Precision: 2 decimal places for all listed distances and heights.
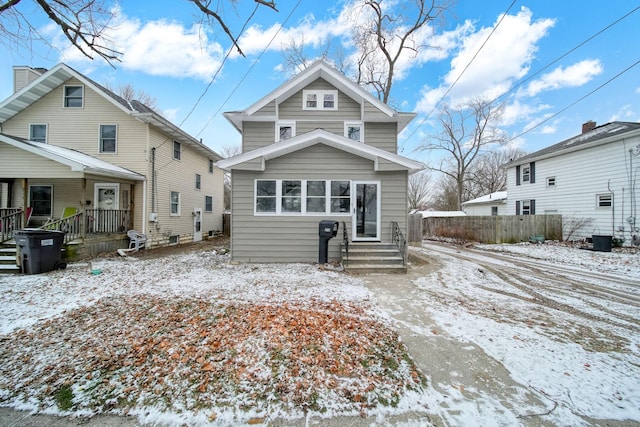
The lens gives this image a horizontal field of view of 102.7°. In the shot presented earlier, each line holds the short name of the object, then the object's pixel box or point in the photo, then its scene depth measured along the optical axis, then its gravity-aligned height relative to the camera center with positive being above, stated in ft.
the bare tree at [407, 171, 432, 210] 136.77 +14.28
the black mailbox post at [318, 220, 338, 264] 25.20 -1.85
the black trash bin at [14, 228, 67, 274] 22.82 -2.99
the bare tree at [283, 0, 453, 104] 56.54 +41.44
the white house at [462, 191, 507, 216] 76.59 +3.71
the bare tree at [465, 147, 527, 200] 111.75 +17.69
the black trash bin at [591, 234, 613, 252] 37.17 -3.86
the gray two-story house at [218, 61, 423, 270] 27.32 +1.65
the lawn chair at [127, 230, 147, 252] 35.88 -3.33
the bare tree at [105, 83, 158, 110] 78.02 +38.53
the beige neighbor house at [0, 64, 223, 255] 35.76 +10.22
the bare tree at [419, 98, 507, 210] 84.99 +29.66
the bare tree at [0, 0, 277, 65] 17.04 +13.44
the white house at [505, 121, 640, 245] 40.45 +6.55
